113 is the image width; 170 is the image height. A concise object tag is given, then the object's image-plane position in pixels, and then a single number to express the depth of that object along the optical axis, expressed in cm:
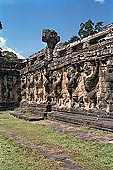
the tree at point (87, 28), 3165
